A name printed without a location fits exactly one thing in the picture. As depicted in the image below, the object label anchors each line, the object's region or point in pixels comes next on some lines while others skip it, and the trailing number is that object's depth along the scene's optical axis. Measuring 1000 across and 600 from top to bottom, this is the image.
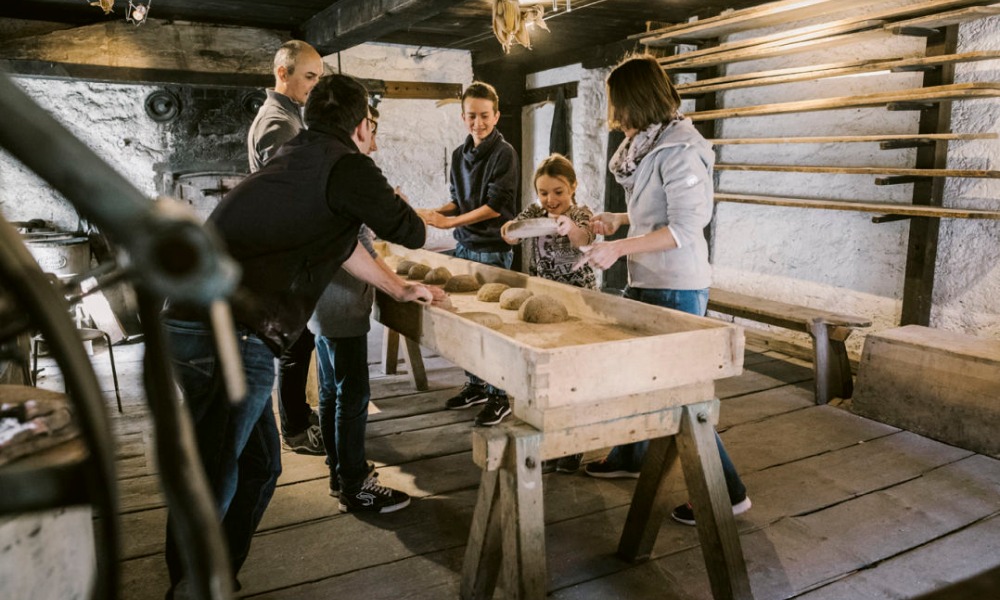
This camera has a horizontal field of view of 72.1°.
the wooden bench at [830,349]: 4.16
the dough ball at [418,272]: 3.59
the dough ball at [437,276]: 3.43
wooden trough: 1.92
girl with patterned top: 3.42
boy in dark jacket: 3.86
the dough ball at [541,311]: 2.56
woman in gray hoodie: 2.48
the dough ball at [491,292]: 3.03
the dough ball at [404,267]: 3.70
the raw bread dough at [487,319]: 2.49
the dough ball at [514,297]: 2.82
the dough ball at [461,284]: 3.26
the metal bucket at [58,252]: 5.10
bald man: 3.03
